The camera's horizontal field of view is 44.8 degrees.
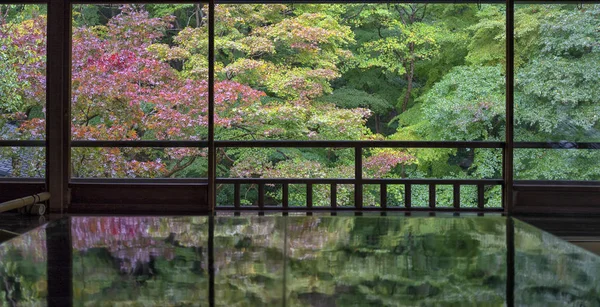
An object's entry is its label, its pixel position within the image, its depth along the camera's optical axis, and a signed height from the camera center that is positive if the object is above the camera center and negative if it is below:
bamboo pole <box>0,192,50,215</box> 4.18 -0.46
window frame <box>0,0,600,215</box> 5.95 -0.23
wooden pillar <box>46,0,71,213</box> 6.02 +0.29
